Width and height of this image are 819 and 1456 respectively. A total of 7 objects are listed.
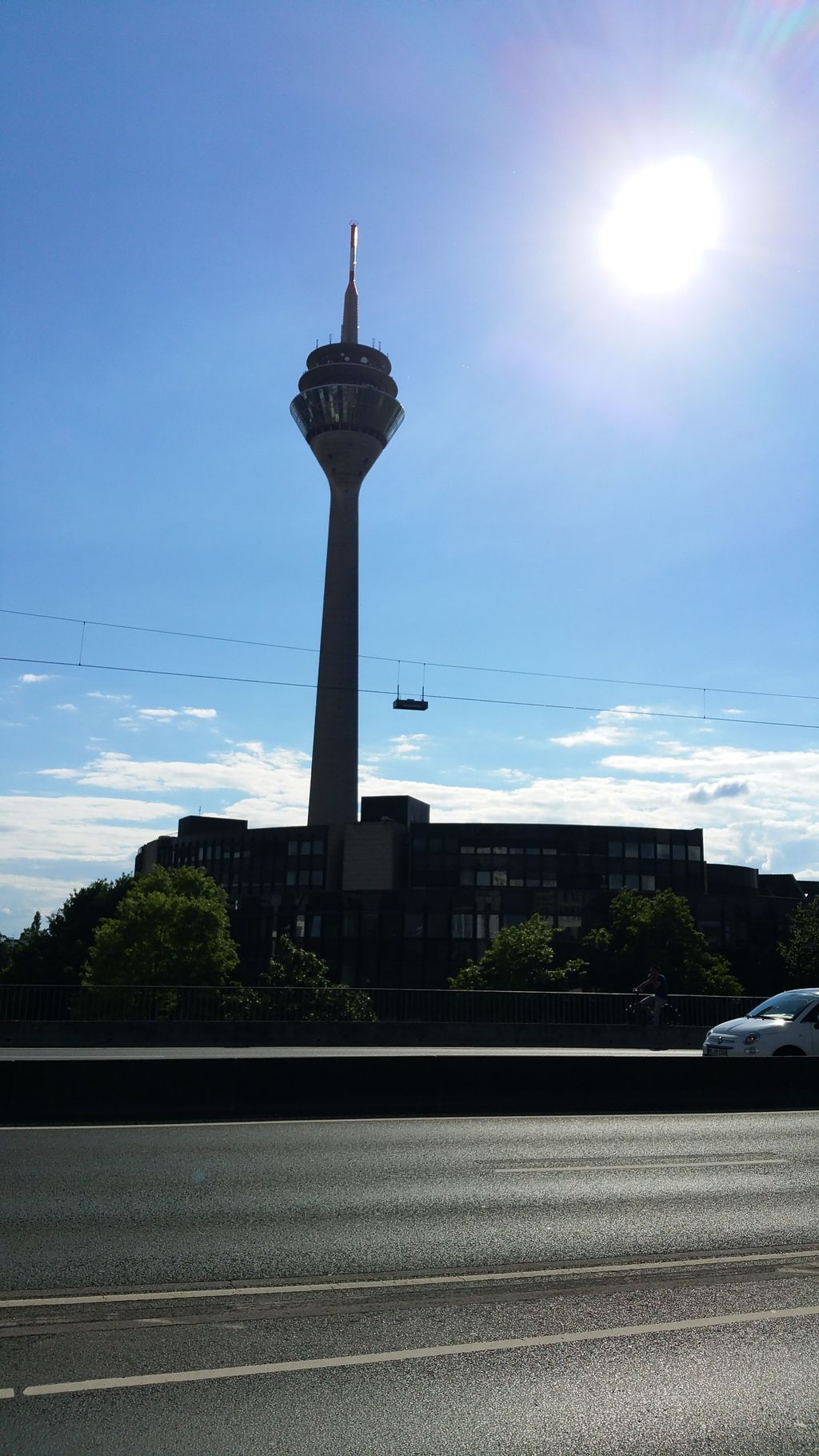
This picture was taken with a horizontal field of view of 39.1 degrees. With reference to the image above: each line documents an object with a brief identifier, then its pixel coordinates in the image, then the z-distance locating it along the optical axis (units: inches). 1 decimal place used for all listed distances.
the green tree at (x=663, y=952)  2314.2
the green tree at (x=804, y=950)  2121.1
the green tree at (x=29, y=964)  4018.2
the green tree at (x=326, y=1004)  1201.4
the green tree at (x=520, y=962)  2095.2
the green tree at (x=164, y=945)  2549.2
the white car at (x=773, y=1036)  807.7
